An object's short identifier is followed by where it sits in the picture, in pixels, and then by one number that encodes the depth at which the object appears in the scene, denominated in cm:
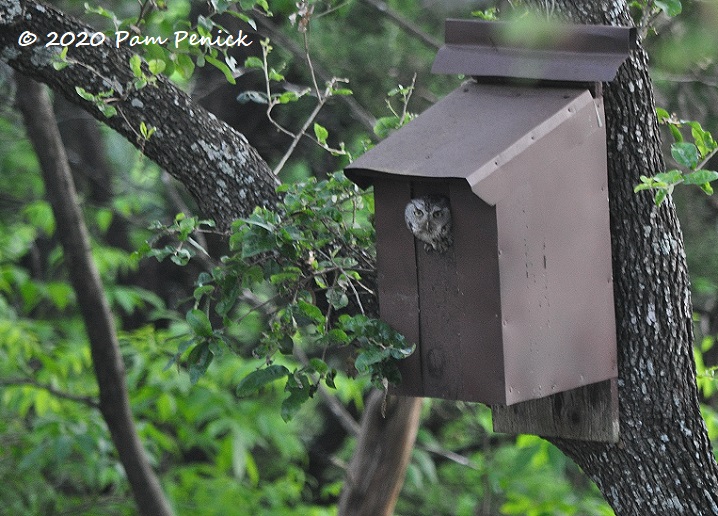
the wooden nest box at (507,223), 1722
